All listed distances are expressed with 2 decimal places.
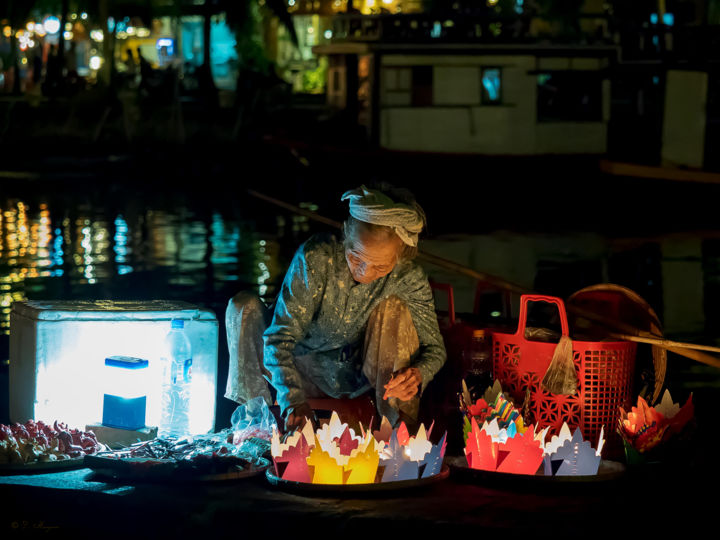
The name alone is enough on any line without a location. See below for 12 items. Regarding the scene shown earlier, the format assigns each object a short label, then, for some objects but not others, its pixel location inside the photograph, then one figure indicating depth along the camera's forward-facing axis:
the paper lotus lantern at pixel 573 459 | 4.76
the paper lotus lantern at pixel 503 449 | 4.77
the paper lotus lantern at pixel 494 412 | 5.04
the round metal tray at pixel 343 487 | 4.54
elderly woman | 4.97
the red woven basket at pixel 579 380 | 5.19
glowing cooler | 5.18
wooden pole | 5.26
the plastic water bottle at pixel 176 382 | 5.32
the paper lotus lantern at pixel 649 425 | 4.91
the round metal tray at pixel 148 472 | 4.68
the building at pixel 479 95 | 24.89
